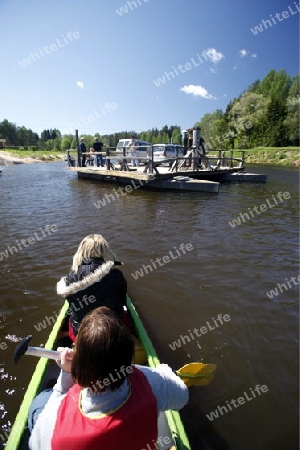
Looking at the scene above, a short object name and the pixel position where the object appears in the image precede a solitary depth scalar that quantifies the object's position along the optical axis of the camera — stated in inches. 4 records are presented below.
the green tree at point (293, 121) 1797.5
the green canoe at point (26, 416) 85.4
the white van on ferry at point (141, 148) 895.3
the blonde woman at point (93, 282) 114.4
